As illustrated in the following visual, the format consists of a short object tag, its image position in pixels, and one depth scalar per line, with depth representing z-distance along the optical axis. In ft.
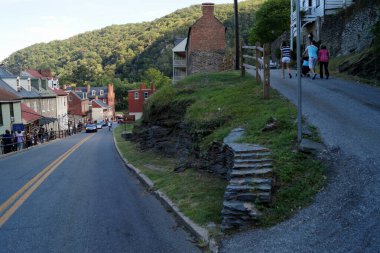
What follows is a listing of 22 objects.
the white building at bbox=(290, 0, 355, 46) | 99.50
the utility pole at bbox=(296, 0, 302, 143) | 25.05
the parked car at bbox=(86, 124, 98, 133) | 210.38
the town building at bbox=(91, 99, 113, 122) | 323.57
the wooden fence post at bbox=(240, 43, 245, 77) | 57.12
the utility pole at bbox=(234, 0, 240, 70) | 78.18
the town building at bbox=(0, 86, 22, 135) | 106.83
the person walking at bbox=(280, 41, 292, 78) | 58.70
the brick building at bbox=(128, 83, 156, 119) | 250.98
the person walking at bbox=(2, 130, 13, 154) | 85.82
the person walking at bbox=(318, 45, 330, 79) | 55.16
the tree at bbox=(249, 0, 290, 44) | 166.40
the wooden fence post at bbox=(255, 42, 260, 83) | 45.09
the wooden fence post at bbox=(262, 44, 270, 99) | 39.70
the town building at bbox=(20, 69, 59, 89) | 190.19
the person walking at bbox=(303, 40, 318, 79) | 54.70
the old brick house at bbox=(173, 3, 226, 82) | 130.21
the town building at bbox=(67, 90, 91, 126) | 275.75
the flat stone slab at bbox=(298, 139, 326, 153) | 24.75
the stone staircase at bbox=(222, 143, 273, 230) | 20.72
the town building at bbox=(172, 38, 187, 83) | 165.07
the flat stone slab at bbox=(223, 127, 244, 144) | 29.91
